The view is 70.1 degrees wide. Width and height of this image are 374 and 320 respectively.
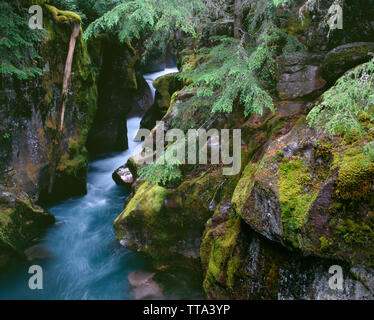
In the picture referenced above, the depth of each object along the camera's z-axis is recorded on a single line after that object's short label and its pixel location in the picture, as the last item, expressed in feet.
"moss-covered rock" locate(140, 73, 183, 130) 49.19
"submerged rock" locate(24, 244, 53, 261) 25.80
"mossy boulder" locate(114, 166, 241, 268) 20.77
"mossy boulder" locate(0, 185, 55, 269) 24.06
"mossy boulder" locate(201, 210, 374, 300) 11.16
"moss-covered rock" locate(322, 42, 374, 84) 16.76
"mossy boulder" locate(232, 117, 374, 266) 11.04
